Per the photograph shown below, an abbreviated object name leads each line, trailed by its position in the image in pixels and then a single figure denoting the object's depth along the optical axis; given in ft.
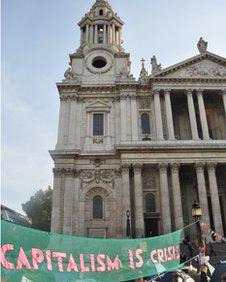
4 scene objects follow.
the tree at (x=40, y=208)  166.09
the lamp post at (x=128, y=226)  81.97
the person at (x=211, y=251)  71.72
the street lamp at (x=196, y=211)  43.73
